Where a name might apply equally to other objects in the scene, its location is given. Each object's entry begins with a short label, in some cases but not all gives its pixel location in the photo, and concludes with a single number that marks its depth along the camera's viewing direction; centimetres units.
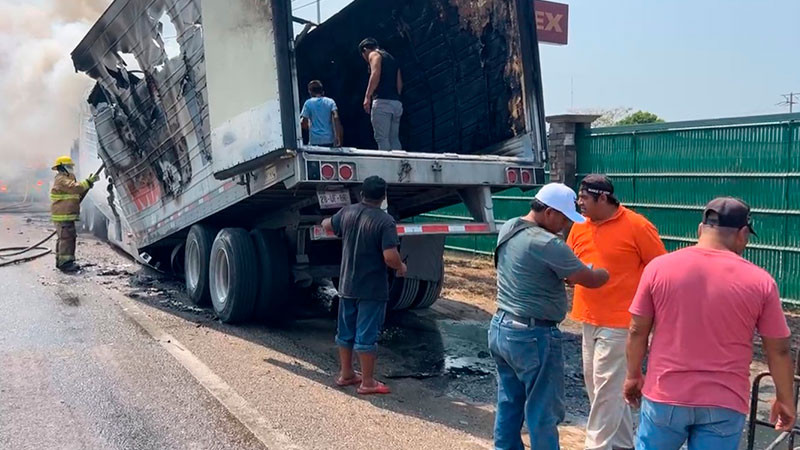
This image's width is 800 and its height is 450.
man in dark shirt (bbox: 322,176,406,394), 543
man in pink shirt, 283
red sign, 1363
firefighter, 1105
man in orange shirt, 407
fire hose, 1155
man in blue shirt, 728
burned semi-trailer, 604
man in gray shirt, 363
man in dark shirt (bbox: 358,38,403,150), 758
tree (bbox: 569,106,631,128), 2814
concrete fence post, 1044
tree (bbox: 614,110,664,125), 2370
